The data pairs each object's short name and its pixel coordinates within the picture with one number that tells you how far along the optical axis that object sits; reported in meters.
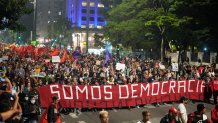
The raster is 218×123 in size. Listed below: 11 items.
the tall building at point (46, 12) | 177.00
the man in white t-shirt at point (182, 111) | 9.64
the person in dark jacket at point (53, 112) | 9.88
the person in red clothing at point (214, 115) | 9.06
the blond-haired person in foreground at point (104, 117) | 6.60
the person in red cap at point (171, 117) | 8.71
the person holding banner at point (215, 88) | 19.16
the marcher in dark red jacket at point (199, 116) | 8.35
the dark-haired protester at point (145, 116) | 7.45
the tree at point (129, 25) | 51.31
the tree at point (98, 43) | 93.06
